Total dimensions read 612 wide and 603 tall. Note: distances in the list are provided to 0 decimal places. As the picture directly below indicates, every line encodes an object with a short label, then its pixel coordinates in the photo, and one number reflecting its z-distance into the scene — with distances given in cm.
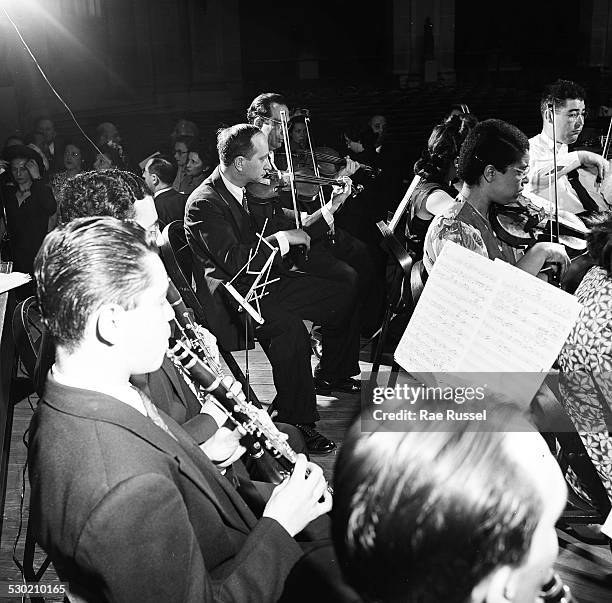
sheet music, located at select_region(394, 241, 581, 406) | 176
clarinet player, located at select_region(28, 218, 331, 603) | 117
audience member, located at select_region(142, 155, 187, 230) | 467
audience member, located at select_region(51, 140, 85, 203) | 669
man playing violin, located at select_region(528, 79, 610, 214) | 429
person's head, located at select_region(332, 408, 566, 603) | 76
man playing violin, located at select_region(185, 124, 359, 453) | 339
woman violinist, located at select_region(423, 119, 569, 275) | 282
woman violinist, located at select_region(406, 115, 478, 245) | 386
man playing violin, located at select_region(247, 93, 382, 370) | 405
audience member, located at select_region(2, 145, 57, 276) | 489
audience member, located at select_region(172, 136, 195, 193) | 612
